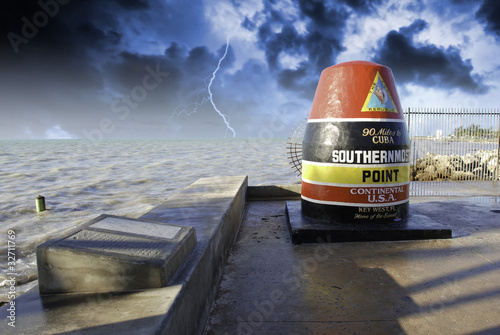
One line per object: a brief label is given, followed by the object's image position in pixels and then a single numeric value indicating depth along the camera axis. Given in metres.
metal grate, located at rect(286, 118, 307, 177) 6.15
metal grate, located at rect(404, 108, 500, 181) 14.69
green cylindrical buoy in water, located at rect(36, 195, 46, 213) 11.18
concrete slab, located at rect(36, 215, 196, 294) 2.14
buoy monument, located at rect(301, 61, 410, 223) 4.43
